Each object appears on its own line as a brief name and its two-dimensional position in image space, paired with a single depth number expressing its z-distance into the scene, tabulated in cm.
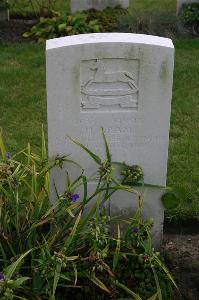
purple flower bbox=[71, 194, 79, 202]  336
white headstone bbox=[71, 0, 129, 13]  866
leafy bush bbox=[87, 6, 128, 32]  824
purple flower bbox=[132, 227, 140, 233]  344
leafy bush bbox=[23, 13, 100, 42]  795
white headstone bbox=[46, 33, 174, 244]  330
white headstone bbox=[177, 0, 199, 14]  853
